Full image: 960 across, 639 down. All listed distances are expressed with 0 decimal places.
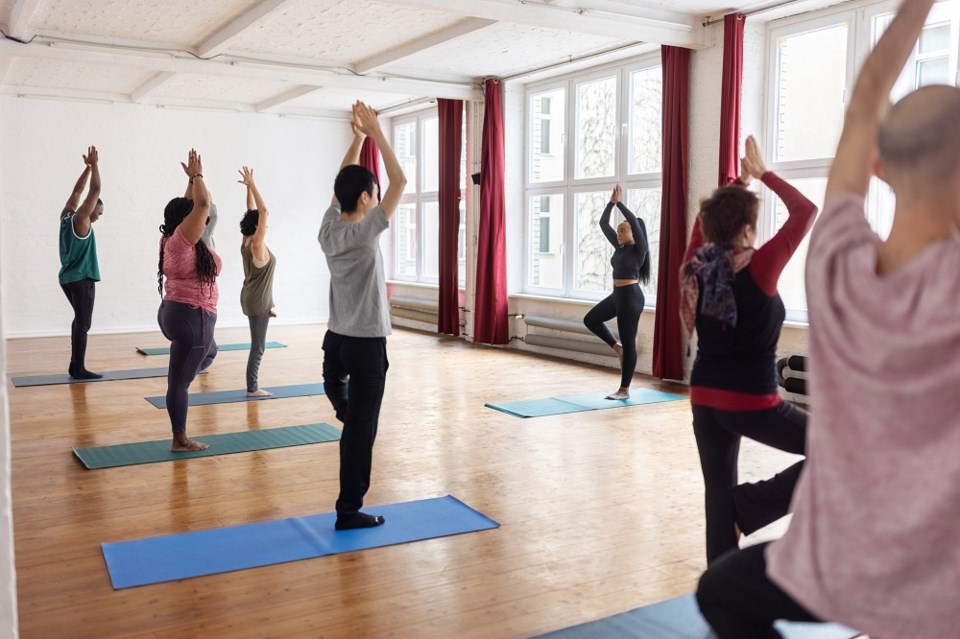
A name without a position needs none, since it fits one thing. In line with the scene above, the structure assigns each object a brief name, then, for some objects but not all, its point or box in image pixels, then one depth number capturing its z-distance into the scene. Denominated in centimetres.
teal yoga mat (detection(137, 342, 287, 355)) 903
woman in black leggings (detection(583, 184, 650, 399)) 627
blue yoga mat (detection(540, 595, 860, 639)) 261
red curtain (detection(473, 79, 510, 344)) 934
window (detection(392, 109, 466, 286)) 1159
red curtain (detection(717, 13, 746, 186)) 661
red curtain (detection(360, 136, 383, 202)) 1202
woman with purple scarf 235
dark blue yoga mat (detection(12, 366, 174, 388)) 706
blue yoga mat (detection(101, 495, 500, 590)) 316
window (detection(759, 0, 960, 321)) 570
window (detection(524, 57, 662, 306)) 803
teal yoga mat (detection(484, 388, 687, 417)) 605
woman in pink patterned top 445
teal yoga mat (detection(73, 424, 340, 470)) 469
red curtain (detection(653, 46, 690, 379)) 709
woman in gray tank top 594
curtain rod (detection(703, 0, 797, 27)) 632
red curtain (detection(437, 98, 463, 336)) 1024
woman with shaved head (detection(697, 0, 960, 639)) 101
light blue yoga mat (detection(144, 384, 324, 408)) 632
